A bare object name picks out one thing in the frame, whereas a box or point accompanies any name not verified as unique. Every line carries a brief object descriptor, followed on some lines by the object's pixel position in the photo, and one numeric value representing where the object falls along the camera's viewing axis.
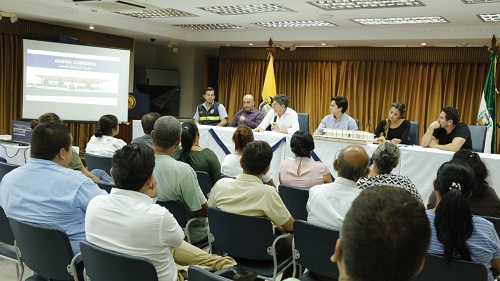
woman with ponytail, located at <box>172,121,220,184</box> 3.49
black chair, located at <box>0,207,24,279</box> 2.44
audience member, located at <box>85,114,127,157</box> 4.31
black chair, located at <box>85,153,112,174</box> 4.05
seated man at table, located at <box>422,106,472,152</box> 5.02
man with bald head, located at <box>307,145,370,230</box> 2.41
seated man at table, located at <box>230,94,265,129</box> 7.02
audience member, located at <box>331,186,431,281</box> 0.90
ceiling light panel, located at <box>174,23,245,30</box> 8.14
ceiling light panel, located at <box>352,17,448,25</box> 6.44
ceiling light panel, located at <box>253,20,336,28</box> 7.26
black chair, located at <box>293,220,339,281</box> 2.21
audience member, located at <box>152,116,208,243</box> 2.71
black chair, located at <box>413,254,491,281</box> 1.85
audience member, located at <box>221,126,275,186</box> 3.71
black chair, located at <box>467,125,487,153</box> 5.55
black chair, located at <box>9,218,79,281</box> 1.95
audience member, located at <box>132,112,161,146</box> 4.33
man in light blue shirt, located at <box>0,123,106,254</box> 2.15
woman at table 5.69
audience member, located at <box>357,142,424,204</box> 2.77
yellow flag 8.64
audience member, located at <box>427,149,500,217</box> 2.63
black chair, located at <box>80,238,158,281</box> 1.66
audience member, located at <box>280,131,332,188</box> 3.51
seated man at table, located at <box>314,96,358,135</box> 6.12
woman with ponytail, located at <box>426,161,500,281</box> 1.90
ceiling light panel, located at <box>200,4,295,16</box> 6.19
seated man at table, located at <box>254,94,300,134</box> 6.41
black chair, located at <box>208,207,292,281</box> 2.44
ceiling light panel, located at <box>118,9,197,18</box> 6.95
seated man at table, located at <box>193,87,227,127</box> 7.47
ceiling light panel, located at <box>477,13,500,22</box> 5.88
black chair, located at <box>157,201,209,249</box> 2.77
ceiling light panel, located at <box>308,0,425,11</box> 5.45
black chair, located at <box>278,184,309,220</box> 3.10
